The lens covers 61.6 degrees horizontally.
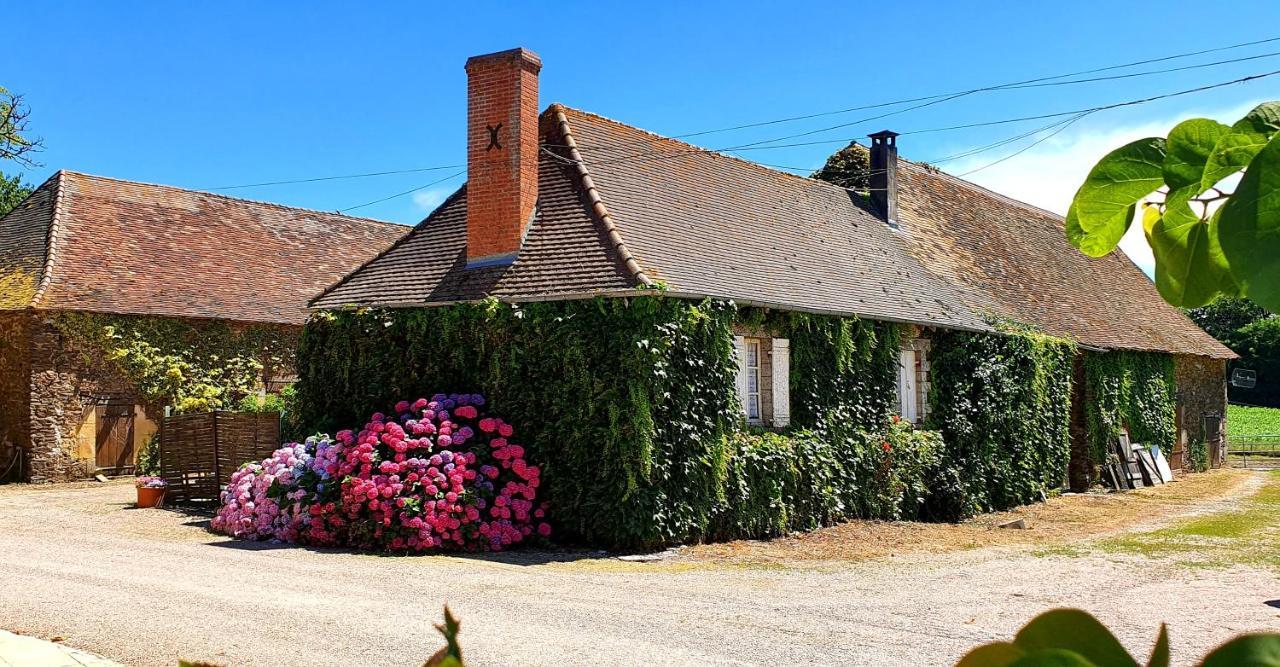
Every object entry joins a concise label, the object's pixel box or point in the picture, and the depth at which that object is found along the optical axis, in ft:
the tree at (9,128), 108.99
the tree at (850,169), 81.10
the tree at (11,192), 144.97
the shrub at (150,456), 79.25
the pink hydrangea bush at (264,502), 47.75
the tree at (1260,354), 198.29
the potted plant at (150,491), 59.88
